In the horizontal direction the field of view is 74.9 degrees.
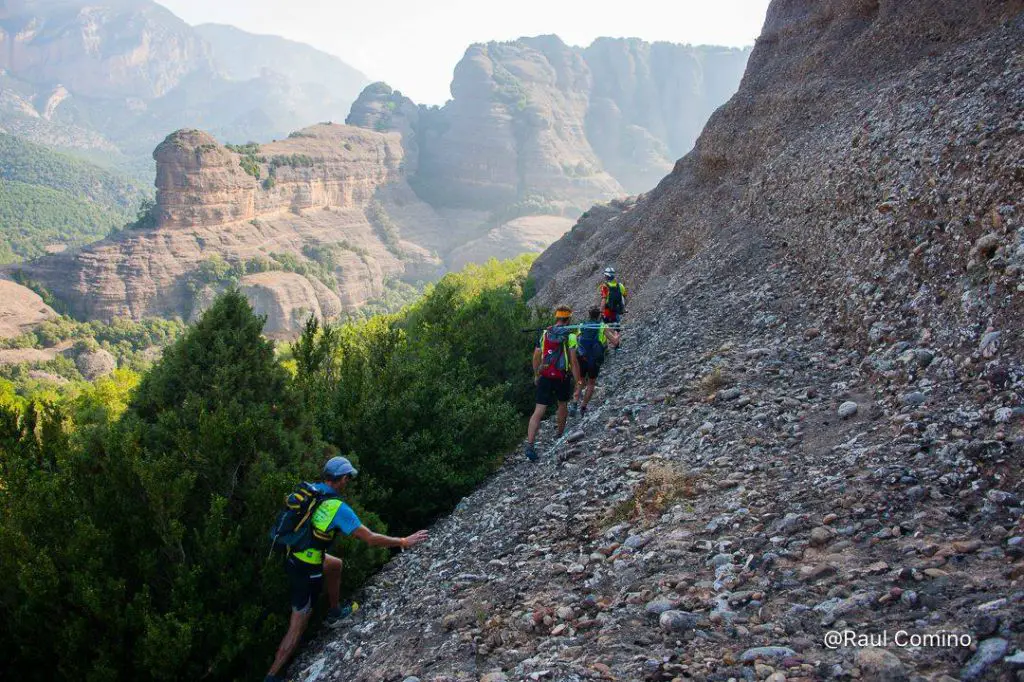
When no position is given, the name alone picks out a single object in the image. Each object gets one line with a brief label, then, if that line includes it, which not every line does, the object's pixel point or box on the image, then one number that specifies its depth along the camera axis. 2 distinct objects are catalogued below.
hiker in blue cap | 8.08
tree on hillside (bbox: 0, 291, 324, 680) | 8.05
